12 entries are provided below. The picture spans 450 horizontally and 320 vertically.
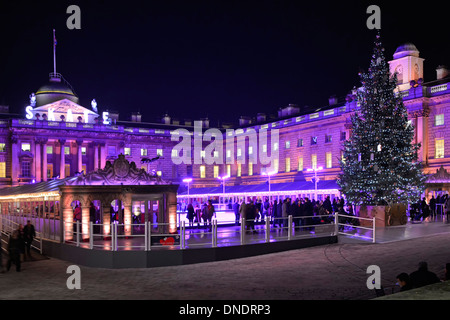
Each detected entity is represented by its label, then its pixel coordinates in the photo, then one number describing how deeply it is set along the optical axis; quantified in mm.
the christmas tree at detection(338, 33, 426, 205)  26578
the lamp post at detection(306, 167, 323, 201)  49262
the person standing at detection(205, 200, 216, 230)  27750
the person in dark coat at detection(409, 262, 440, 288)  8977
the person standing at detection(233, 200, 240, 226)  29872
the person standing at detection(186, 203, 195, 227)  28500
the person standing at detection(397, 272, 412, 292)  8741
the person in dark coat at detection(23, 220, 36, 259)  20114
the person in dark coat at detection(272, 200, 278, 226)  26453
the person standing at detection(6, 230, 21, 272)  16391
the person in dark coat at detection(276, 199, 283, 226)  25958
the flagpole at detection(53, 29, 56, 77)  72688
